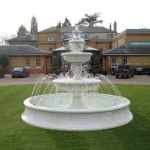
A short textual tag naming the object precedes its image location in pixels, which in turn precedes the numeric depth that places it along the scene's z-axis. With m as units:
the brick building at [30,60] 44.75
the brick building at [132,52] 42.38
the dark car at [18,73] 37.83
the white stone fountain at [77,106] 9.16
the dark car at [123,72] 35.34
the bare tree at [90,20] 76.06
